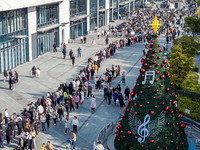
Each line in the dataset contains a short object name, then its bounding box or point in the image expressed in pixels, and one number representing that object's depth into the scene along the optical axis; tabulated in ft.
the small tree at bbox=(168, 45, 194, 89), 87.66
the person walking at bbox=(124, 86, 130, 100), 88.48
